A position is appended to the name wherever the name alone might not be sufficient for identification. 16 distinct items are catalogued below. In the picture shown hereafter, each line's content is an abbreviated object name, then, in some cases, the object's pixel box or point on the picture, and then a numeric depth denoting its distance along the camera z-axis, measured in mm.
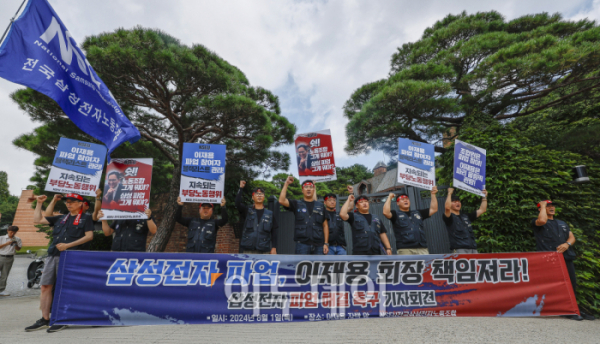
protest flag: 2959
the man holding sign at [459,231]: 4109
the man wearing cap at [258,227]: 4156
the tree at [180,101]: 6027
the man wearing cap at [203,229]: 3999
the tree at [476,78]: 6676
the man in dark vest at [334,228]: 4176
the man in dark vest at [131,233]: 3867
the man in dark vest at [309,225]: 4062
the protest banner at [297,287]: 2900
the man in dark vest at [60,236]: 3199
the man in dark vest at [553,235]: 3752
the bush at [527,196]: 4594
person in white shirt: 5848
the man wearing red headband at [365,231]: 3881
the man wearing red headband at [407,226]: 4059
